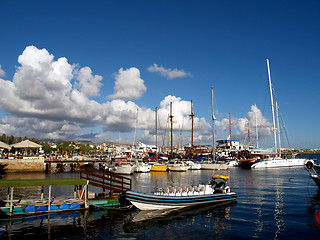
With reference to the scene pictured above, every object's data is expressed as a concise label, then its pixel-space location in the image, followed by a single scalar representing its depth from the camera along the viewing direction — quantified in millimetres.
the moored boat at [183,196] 21141
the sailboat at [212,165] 74756
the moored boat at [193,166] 76250
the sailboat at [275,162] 80125
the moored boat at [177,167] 69875
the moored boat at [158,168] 68188
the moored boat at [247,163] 87688
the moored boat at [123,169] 61781
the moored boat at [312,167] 31578
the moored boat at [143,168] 65938
